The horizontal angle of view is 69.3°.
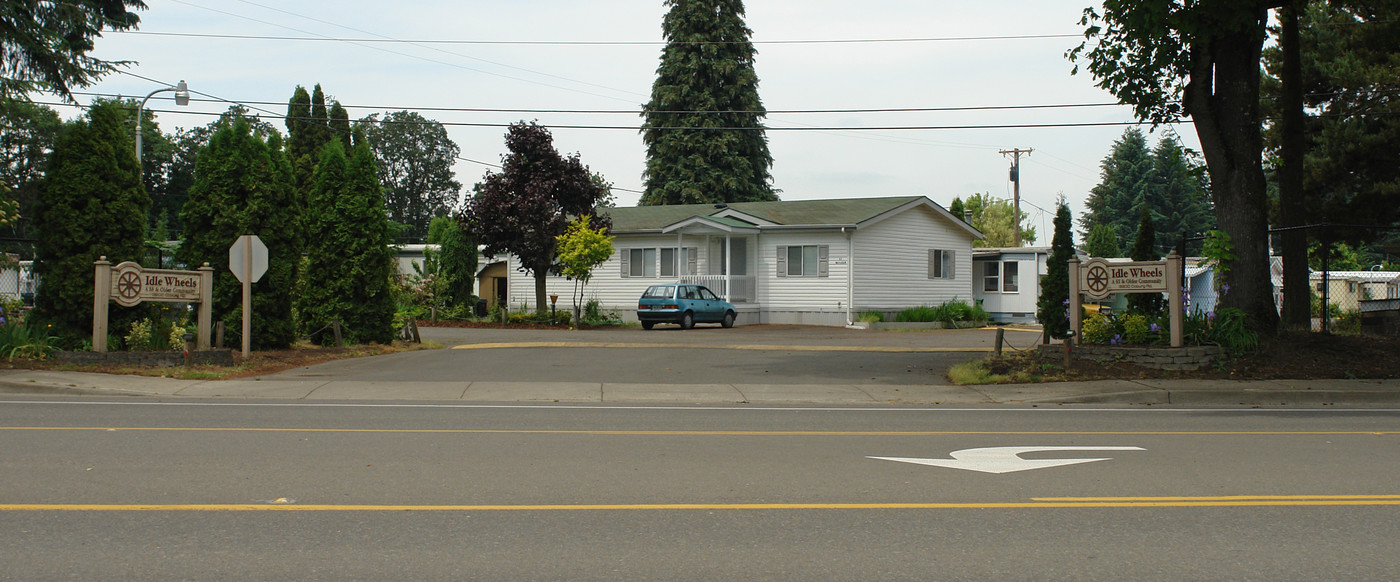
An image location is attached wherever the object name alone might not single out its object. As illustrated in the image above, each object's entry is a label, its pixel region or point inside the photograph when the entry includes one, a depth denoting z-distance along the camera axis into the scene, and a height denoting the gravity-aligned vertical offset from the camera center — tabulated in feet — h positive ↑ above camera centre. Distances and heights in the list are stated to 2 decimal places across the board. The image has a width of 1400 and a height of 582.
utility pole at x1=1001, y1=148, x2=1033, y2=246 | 166.20 +22.24
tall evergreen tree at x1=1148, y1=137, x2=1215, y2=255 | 261.44 +28.04
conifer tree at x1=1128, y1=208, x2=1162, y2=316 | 63.52 +4.27
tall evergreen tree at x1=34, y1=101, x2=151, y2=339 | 55.06 +5.29
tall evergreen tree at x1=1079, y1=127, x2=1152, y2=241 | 264.31 +34.48
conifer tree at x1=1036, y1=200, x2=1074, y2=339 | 68.13 +2.06
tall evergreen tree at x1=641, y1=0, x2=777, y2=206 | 177.88 +36.76
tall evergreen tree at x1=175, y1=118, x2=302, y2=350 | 60.85 +6.06
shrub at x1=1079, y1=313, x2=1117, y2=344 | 55.21 -1.02
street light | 100.42 +22.30
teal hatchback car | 107.04 +0.87
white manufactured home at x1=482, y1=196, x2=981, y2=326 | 115.34 +6.79
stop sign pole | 58.23 +3.22
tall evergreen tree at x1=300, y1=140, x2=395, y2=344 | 69.67 +4.67
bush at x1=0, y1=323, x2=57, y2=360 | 53.11 -1.34
